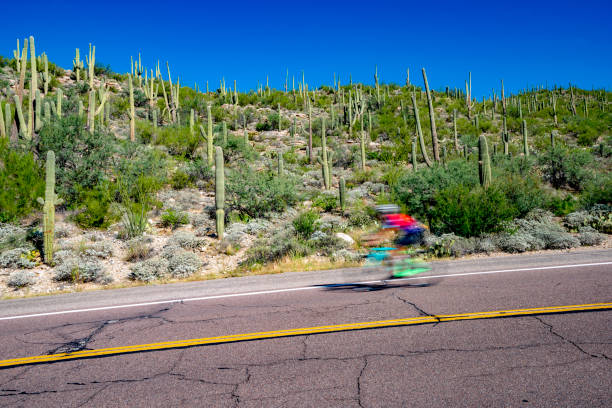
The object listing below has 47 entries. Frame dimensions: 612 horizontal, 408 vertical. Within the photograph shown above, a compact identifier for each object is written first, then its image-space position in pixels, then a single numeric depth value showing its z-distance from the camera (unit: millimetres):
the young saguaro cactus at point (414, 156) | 24188
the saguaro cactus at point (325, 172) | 22944
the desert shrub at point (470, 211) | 12289
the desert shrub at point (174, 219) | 15750
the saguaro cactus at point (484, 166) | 14648
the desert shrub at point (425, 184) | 15188
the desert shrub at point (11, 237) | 12188
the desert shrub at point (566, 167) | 21188
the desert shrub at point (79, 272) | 10812
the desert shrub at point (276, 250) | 11878
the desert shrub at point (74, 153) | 16672
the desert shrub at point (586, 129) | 35375
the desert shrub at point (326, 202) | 18875
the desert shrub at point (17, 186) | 14023
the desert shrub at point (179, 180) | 20875
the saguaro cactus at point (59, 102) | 21444
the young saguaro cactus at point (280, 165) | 23008
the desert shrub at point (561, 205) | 14978
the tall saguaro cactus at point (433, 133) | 21062
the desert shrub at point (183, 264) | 11002
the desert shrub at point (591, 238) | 11180
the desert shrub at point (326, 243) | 12328
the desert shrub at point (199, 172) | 22025
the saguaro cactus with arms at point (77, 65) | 38188
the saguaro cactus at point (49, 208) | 11945
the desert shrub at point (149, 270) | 10698
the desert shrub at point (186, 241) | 13430
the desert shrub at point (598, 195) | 14867
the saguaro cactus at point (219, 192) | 14231
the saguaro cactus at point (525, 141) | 26941
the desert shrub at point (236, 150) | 26297
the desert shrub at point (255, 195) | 17219
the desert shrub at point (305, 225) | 13617
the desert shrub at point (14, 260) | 11484
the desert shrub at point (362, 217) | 15695
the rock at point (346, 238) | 12934
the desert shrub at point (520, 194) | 14039
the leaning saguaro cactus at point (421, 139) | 21241
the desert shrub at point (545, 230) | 11000
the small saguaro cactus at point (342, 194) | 18016
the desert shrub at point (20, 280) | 10367
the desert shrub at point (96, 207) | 15147
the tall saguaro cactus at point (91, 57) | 32125
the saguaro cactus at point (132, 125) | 23797
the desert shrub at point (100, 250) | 12289
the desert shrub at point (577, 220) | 13101
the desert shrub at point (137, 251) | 12453
